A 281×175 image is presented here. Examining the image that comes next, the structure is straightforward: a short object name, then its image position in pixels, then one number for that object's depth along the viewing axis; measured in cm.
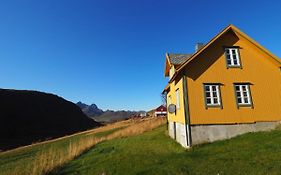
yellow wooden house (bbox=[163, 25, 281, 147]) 1001
